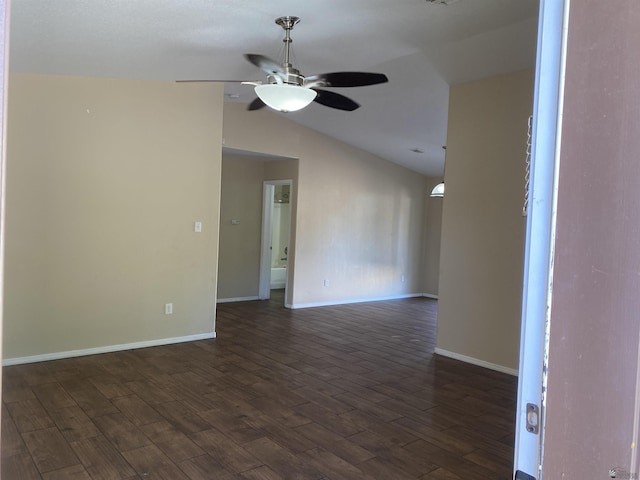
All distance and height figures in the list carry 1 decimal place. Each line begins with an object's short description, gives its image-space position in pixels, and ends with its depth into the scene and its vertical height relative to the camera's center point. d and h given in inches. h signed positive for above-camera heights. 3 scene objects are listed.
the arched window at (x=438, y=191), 281.6 +25.4
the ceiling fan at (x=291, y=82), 122.0 +40.9
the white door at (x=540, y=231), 27.3 +0.3
